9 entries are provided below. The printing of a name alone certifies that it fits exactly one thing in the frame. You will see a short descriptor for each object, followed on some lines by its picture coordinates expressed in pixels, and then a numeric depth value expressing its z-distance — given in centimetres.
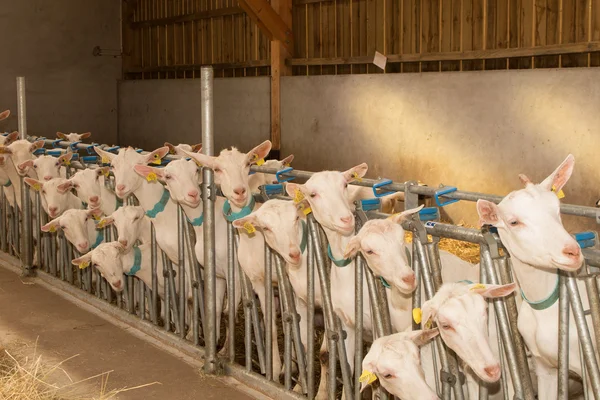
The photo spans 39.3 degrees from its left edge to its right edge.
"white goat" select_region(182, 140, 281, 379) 530
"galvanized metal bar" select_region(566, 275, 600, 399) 322
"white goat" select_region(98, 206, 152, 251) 622
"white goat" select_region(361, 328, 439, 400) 349
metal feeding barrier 359
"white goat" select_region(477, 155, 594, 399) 321
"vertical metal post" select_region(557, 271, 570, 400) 334
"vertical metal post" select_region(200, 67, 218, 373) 520
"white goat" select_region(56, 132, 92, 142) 1019
